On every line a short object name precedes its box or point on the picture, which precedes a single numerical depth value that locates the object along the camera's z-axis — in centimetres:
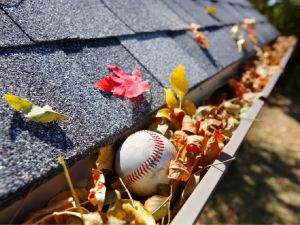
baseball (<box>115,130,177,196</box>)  24
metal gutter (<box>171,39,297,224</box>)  20
